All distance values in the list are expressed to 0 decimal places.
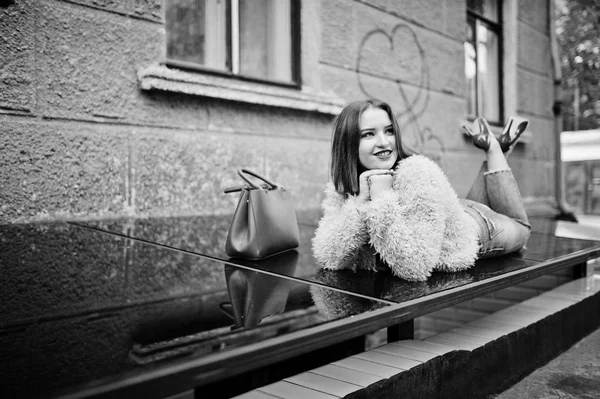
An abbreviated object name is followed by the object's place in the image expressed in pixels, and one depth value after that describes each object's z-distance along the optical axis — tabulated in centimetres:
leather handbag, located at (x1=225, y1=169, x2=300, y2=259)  214
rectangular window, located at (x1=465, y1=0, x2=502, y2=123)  651
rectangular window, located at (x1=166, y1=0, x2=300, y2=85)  362
